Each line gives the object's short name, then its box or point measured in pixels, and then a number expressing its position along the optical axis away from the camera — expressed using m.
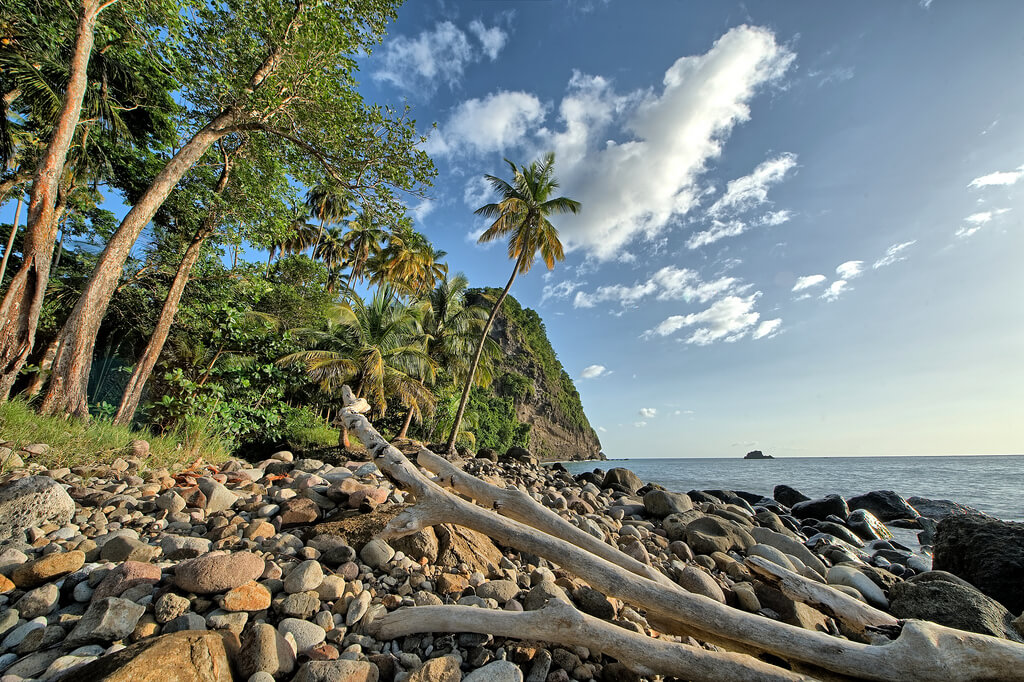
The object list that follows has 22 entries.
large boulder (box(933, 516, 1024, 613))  4.55
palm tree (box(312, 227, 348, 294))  28.78
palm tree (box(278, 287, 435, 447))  12.40
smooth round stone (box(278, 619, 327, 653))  2.16
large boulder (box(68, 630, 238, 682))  1.56
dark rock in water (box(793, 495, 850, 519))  11.99
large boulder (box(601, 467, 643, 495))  11.53
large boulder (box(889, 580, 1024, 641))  3.40
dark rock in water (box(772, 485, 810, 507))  15.40
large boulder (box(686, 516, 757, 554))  5.51
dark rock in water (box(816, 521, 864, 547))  9.00
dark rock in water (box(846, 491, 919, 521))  12.65
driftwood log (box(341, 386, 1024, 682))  2.09
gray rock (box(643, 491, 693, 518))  7.61
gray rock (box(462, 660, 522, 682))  1.98
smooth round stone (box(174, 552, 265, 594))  2.32
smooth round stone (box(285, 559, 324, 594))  2.52
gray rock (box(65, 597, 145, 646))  1.96
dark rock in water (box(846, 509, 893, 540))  9.91
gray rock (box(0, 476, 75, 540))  2.91
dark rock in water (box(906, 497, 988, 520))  12.96
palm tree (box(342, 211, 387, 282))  26.70
